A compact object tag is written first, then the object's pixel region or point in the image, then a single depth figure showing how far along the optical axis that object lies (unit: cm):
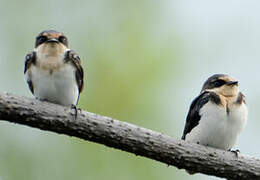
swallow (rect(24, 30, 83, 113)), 919
